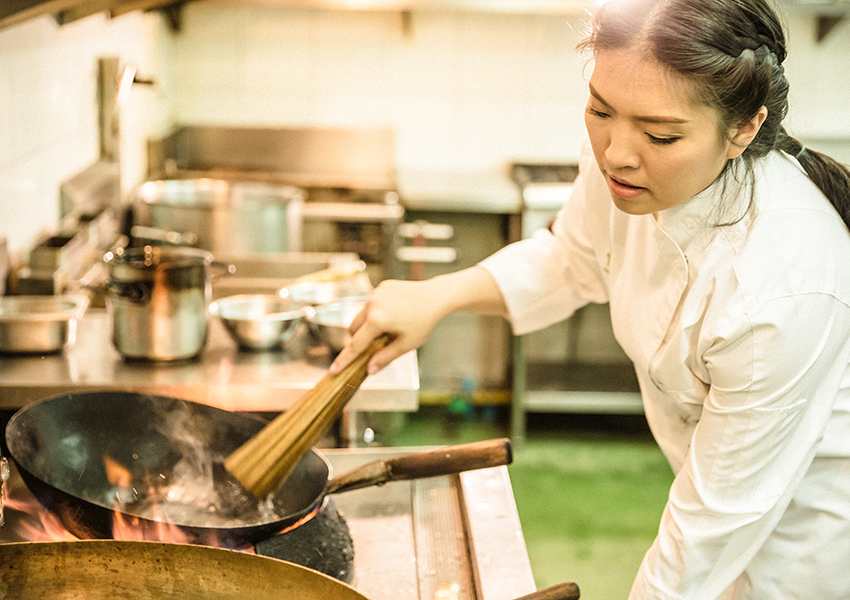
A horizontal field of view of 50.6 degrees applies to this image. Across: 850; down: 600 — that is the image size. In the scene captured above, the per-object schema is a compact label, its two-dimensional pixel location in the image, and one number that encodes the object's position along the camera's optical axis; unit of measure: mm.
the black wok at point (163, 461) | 1146
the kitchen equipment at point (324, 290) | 2092
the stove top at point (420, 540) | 1055
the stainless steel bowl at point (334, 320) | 1759
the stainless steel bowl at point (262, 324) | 1765
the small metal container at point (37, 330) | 1665
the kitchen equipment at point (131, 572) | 896
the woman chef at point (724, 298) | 938
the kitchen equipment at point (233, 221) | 2666
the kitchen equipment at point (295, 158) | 3332
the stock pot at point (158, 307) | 1631
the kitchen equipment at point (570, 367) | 3568
